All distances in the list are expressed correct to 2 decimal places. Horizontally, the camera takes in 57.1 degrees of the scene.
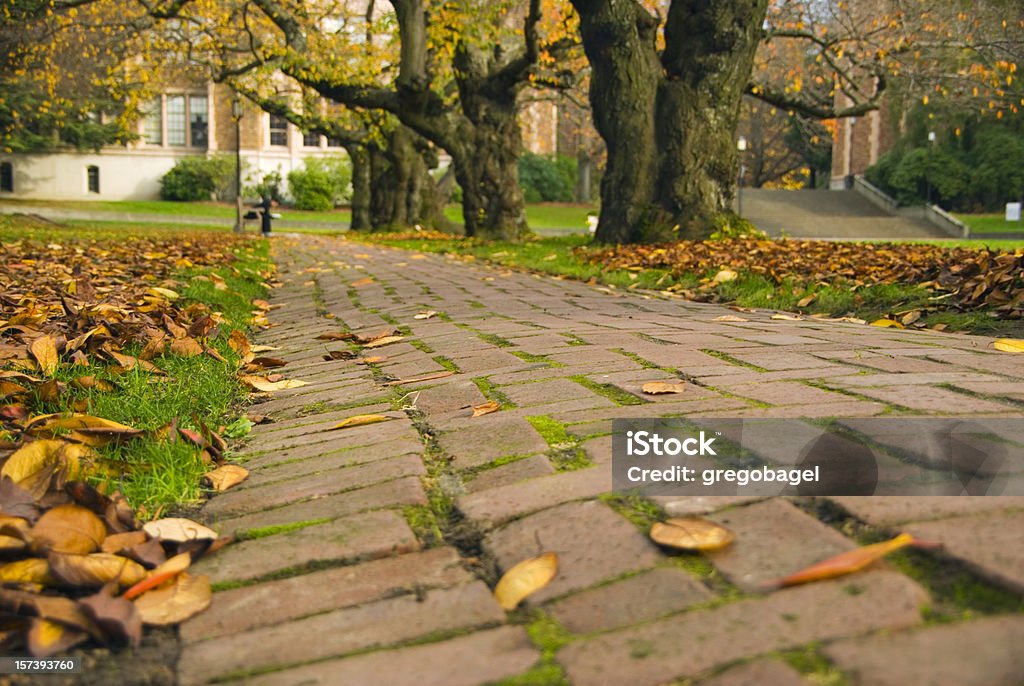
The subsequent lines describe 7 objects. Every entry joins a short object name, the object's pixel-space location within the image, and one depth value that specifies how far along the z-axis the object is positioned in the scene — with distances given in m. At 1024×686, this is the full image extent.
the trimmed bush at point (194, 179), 44.03
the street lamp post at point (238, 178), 24.43
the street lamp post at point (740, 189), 29.04
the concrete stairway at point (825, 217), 30.71
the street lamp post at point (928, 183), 34.19
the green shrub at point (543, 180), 46.41
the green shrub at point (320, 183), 43.50
